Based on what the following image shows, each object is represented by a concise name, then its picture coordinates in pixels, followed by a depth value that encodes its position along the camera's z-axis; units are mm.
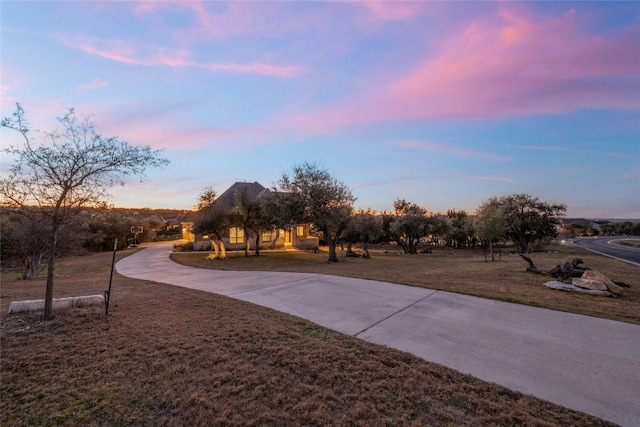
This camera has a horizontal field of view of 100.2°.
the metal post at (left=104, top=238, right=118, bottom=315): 5663
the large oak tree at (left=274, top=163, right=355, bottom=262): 17016
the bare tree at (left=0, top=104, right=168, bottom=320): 4906
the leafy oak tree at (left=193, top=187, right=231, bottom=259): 18391
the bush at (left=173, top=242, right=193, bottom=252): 24011
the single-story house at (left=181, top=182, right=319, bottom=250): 25016
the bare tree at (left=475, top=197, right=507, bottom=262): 17312
